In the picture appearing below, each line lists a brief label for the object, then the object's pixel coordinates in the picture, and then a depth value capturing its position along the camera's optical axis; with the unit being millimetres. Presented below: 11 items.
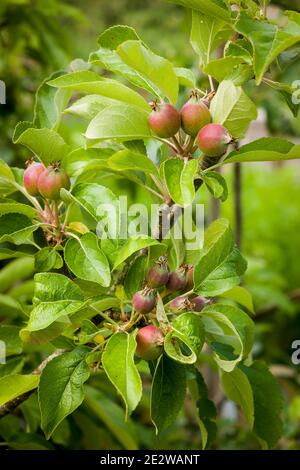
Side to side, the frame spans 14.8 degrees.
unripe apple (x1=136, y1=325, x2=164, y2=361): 783
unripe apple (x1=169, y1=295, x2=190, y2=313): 809
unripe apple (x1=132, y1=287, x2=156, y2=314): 787
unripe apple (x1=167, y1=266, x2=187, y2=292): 820
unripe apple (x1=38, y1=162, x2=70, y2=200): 819
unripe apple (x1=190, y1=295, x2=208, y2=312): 831
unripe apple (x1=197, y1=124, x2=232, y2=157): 776
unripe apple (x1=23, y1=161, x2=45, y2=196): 831
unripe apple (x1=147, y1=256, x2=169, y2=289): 801
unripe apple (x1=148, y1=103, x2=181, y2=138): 790
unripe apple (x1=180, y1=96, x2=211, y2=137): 793
